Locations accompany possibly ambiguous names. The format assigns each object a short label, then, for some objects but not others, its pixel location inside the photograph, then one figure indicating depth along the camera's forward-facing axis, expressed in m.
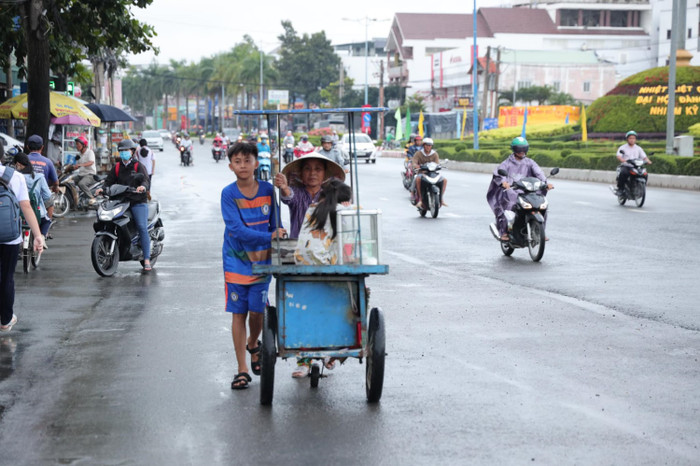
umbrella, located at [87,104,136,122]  31.86
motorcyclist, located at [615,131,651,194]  22.75
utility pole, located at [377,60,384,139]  91.85
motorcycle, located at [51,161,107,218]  22.12
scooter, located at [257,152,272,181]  38.58
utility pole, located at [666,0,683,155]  32.59
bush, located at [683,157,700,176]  30.38
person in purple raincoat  13.98
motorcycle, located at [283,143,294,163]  49.59
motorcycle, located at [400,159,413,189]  25.80
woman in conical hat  6.86
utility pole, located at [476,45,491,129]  65.04
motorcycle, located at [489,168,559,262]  13.51
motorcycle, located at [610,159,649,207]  22.56
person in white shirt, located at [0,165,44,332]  8.20
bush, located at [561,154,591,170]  36.84
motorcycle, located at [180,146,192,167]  49.97
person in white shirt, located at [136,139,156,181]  23.79
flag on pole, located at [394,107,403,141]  73.94
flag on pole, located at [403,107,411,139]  68.44
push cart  6.02
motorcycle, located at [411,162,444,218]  20.69
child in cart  6.20
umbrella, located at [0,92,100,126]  25.34
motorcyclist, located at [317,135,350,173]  19.78
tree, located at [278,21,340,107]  115.25
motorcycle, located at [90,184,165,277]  12.09
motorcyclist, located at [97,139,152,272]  12.34
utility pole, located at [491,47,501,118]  71.71
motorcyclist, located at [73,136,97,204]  22.95
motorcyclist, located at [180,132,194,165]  49.69
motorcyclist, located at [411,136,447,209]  21.49
